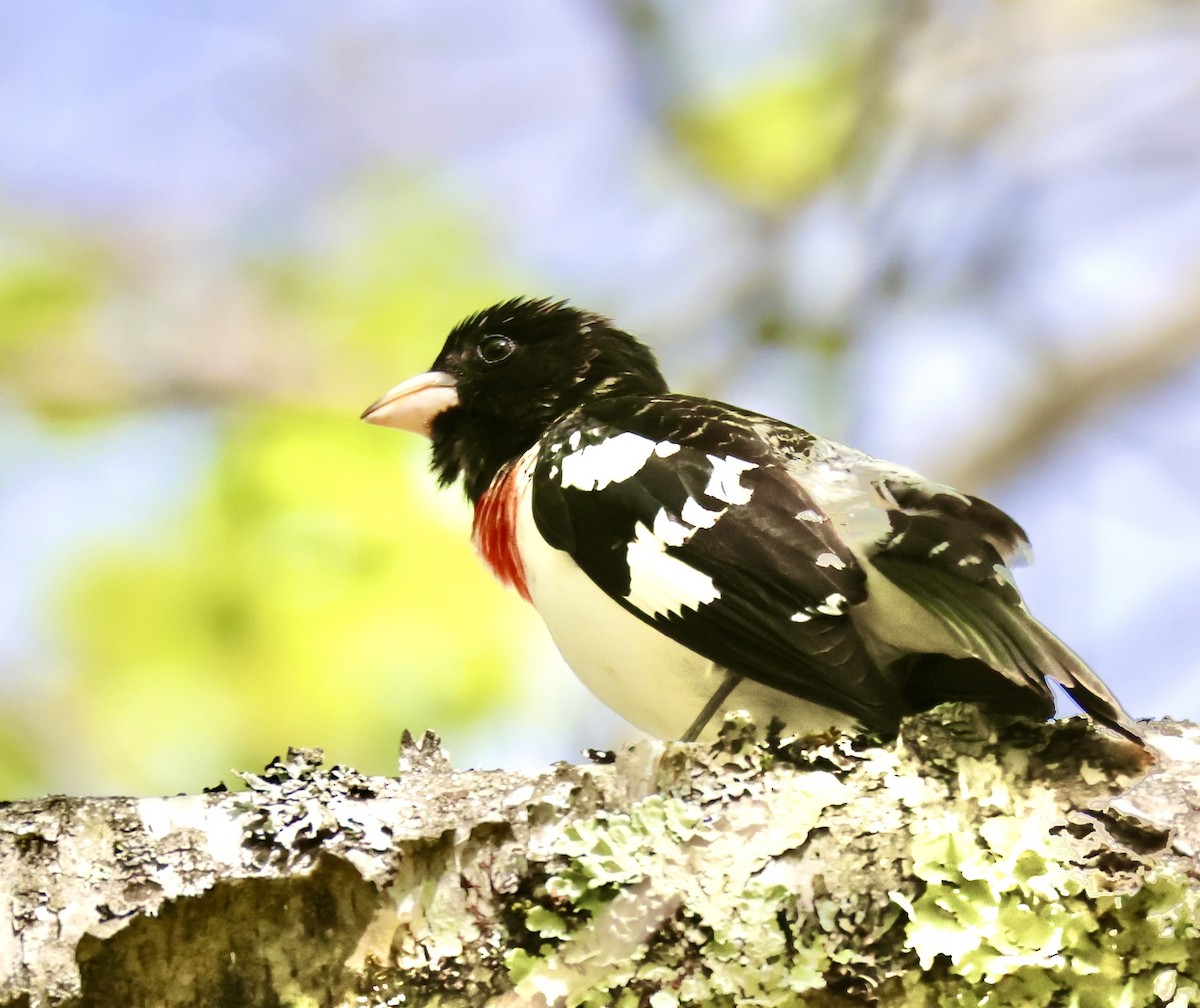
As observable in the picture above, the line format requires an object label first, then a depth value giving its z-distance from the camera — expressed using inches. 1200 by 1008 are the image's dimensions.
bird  144.3
